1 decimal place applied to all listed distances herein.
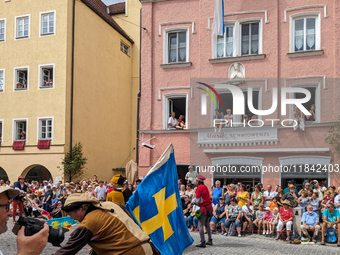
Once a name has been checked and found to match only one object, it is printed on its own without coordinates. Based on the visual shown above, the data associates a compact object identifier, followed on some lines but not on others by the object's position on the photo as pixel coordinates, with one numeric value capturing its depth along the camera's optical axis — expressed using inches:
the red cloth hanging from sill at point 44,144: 1002.1
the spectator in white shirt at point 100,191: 767.7
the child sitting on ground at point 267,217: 564.0
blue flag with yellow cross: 252.5
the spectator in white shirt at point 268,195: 598.5
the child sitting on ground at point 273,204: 577.5
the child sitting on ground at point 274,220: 552.1
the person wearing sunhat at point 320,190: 576.1
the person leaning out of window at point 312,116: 730.2
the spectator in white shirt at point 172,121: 815.1
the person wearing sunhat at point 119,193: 360.2
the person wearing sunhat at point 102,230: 154.5
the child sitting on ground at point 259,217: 569.9
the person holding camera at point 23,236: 95.7
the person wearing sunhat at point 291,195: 564.1
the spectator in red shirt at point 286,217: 534.6
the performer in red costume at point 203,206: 456.4
